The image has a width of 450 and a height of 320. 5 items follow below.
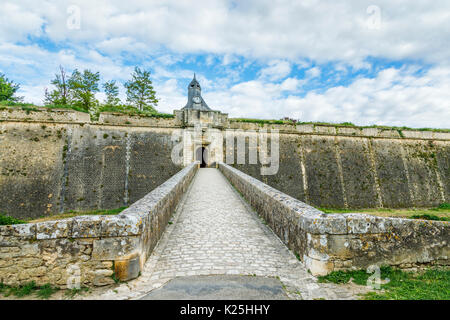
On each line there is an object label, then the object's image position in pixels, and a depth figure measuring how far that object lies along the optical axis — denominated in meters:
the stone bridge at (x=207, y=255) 2.67
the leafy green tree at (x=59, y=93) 24.27
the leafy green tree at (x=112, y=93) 26.58
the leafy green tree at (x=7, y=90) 20.77
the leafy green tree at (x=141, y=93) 26.55
